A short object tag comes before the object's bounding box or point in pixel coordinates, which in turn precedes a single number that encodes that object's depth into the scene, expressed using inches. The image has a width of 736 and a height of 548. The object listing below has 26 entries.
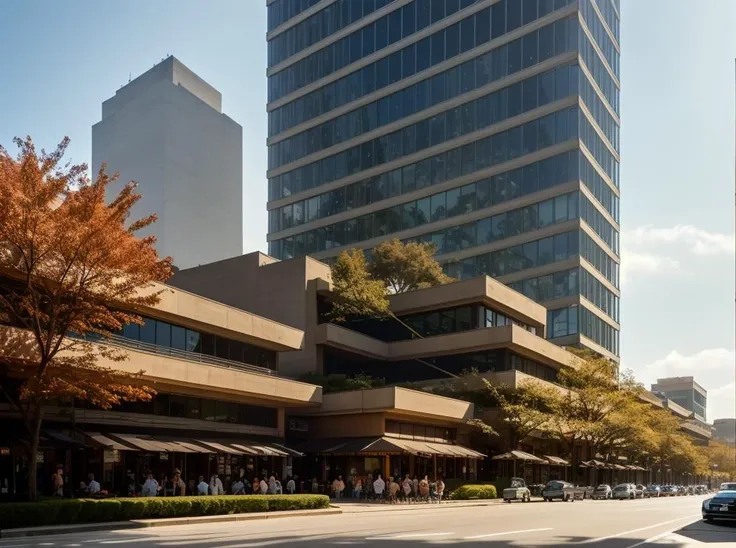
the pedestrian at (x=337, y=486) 1800.1
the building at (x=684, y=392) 7500.0
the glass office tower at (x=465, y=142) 3137.3
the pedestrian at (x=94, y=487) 1288.1
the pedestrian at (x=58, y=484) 1258.0
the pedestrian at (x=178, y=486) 1433.3
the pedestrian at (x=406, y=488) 1790.1
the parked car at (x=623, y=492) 2647.6
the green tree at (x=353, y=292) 2285.9
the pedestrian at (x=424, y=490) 1827.0
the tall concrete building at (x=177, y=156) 4685.0
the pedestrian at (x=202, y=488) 1422.2
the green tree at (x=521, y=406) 2265.0
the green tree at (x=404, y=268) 2834.6
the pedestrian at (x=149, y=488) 1301.7
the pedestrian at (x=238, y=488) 1561.3
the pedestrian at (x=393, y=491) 1759.4
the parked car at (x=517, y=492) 1963.6
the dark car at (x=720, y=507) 1071.0
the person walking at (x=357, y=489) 1878.9
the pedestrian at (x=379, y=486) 1785.2
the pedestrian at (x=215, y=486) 1472.1
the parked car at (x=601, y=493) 2524.6
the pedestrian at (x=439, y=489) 1843.0
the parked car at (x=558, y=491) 2117.4
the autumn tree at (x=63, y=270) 1054.4
